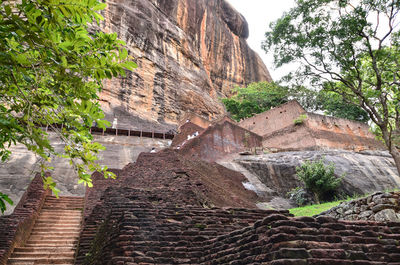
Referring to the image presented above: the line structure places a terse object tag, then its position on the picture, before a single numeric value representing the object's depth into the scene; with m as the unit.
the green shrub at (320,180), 12.04
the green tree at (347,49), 9.66
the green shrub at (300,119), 20.38
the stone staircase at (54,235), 6.96
